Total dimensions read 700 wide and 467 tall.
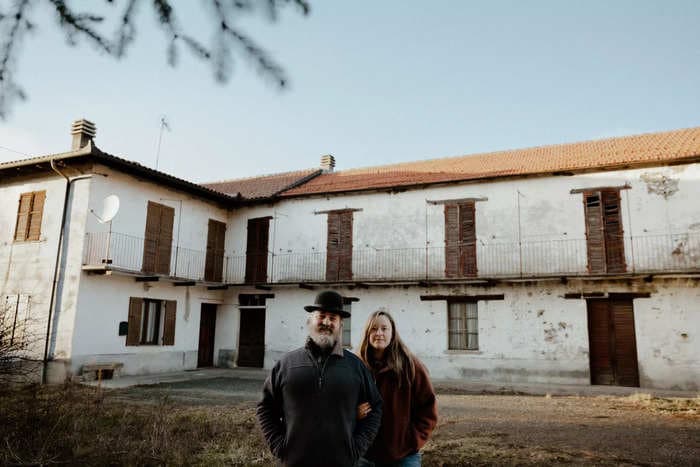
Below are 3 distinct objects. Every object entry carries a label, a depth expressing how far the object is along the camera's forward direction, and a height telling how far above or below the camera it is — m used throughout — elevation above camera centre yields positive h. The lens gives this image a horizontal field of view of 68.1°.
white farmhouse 14.16 +1.70
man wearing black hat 2.85 -0.46
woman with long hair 3.22 -0.47
